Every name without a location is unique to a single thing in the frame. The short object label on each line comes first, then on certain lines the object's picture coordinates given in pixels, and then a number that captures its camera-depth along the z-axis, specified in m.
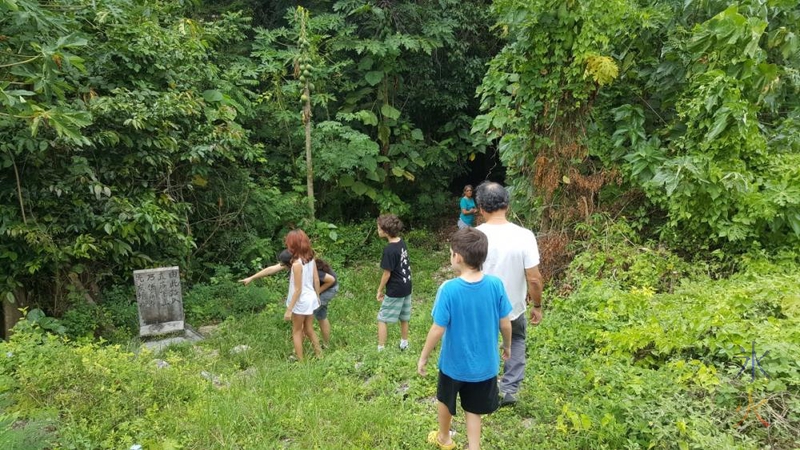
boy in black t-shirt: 4.86
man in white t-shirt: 3.38
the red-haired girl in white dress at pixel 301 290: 4.80
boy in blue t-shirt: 2.81
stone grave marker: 5.98
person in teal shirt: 9.23
